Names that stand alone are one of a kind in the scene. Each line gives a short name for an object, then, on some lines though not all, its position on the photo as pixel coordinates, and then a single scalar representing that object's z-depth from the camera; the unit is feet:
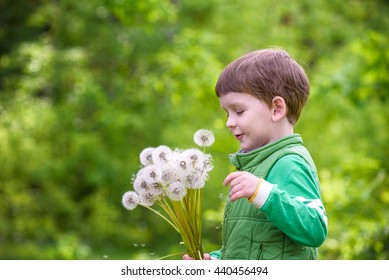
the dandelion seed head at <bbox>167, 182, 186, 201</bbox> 10.45
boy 10.15
